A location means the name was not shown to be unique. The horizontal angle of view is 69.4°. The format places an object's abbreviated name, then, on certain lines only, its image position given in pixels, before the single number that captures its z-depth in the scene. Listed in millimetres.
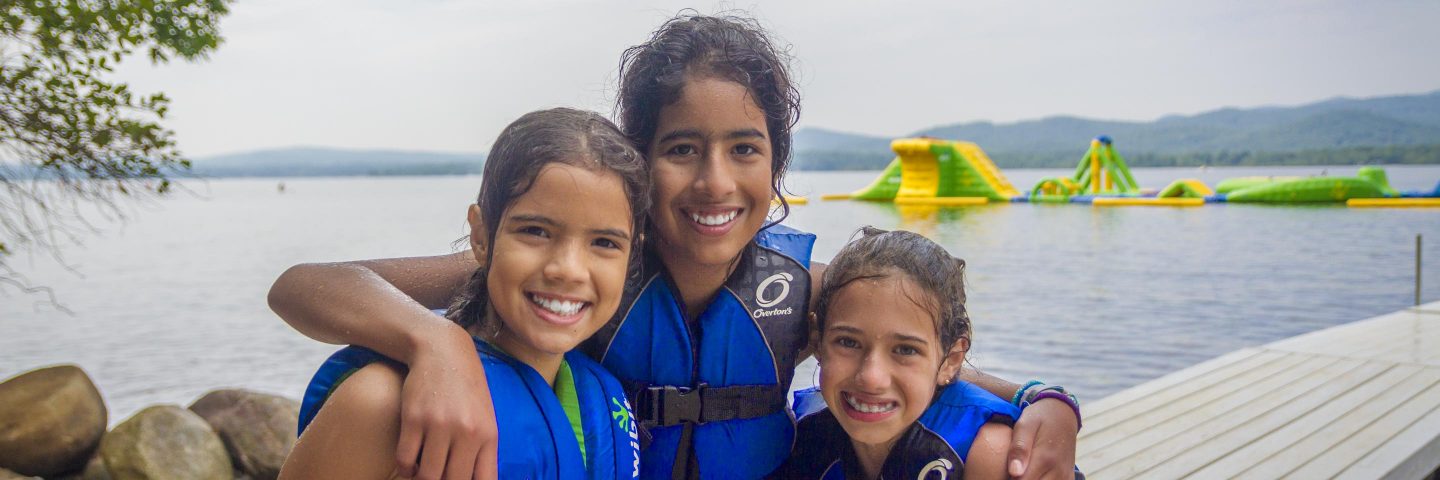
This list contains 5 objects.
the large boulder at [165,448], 4734
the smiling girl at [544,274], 1854
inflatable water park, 29750
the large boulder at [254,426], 5082
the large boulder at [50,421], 4641
